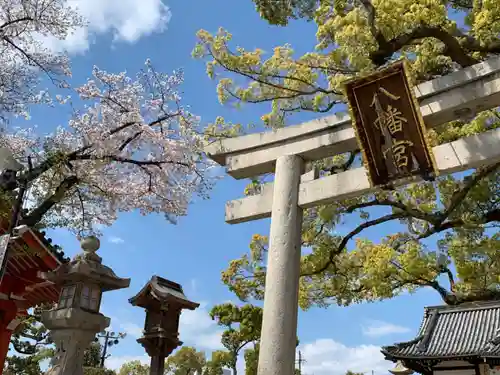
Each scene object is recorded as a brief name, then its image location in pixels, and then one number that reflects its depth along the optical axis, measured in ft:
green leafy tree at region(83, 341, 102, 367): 98.43
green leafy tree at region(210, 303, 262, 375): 92.89
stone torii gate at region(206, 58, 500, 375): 17.89
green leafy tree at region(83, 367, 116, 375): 74.18
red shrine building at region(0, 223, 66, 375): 35.43
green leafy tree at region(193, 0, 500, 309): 25.04
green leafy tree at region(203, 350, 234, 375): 105.29
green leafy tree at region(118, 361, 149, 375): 131.75
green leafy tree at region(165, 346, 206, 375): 136.87
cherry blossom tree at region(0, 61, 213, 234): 28.22
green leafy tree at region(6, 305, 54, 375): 72.74
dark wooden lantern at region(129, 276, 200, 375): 26.40
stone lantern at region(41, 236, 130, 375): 18.48
